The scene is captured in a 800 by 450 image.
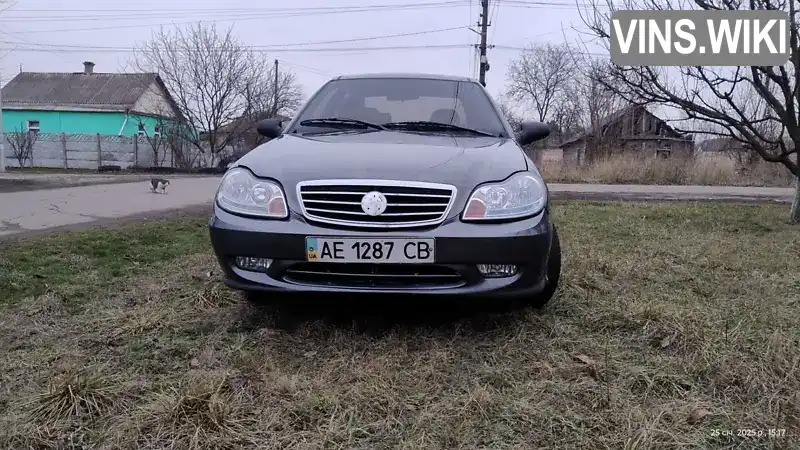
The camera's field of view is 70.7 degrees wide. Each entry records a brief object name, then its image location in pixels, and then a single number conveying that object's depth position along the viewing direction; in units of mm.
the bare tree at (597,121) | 23372
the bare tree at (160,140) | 22438
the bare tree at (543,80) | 43094
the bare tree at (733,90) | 6005
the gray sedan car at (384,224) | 2264
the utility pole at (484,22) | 25456
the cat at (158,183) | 9516
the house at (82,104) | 29484
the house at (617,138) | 22359
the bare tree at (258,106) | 23000
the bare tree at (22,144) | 22688
